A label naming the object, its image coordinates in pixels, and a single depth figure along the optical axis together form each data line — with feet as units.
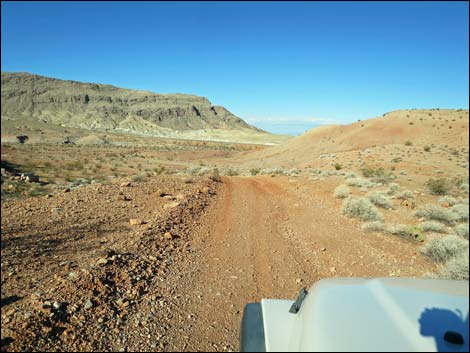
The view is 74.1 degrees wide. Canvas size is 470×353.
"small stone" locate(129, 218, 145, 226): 26.03
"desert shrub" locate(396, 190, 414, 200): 42.65
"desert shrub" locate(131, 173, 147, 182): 45.20
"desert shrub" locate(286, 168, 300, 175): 71.89
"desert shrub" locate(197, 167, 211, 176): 66.50
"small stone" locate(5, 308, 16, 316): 12.96
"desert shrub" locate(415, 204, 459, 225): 33.30
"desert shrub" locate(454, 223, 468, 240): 29.32
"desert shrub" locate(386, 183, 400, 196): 45.34
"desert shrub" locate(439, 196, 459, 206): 40.33
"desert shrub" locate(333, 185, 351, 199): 40.92
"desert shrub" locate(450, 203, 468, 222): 34.55
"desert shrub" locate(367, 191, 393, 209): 37.35
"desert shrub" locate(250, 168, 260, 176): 78.00
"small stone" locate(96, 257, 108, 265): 17.62
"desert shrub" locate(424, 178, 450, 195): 48.47
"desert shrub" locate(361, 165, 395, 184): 56.79
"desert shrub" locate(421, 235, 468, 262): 23.02
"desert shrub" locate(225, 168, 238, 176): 76.84
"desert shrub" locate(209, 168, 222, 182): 49.86
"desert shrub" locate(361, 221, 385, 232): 29.01
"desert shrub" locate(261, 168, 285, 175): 72.81
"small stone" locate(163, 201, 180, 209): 31.17
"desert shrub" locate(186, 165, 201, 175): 69.09
